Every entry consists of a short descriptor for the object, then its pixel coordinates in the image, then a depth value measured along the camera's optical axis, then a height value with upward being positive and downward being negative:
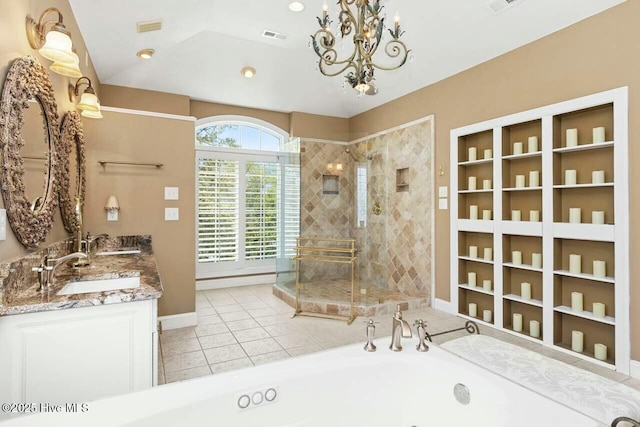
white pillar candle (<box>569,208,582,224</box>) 3.01 +0.01
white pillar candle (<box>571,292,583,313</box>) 3.01 -0.74
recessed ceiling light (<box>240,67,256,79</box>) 4.89 +2.00
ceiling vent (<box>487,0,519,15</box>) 3.12 +1.89
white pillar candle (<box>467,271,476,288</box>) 4.00 -0.71
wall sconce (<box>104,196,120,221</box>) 3.50 +0.08
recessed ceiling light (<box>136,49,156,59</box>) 3.91 +1.82
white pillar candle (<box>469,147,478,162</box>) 3.98 +0.70
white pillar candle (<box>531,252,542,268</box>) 3.33 -0.41
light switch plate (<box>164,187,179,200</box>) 3.78 +0.25
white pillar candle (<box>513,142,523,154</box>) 3.48 +0.68
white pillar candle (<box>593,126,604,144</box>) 2.86 +0.66
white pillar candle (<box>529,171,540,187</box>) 3.34 +0.36
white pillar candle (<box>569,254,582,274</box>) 3.01 -0.41
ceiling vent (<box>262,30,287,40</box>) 4.29 +2.23
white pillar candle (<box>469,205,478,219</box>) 3.96 +0.04
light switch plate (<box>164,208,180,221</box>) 3.78 +0.02
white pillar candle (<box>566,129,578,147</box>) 3.03 +0.67
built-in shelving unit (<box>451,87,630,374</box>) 2.80 -0.08
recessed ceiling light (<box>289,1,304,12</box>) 3.61 +2.18
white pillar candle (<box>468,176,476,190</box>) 3.97 +0.37
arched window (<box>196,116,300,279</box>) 5.45 +0.35
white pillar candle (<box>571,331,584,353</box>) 3.02 -1.07
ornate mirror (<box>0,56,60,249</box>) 1.68 +0.36
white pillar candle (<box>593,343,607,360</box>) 2.86 -1.10
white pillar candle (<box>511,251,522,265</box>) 3.54 -0.42
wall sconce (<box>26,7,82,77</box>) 1.77 +0.88
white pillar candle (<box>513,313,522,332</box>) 3.51 -1.06
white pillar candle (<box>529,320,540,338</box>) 3.35 -1.07
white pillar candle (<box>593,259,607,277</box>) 2.84 -0.42
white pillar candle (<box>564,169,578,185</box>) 3.05 +0.34
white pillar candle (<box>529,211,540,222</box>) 3.33 +0.00
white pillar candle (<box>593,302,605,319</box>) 2.86 -0.76
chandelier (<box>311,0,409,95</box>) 2.02 +1.08
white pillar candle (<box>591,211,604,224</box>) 2.86 -0.01
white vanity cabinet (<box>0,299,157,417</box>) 1.49 -0.62
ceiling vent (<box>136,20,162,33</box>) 3.30 +1.81
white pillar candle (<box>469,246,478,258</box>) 3.98 -0.40
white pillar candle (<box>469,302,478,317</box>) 4.00 -1.06
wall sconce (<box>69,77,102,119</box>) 2.65 +0.84
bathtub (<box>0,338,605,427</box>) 1.43 -0.83
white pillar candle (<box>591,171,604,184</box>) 2.86 +0.32
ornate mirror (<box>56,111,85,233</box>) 2.65 +0.39
